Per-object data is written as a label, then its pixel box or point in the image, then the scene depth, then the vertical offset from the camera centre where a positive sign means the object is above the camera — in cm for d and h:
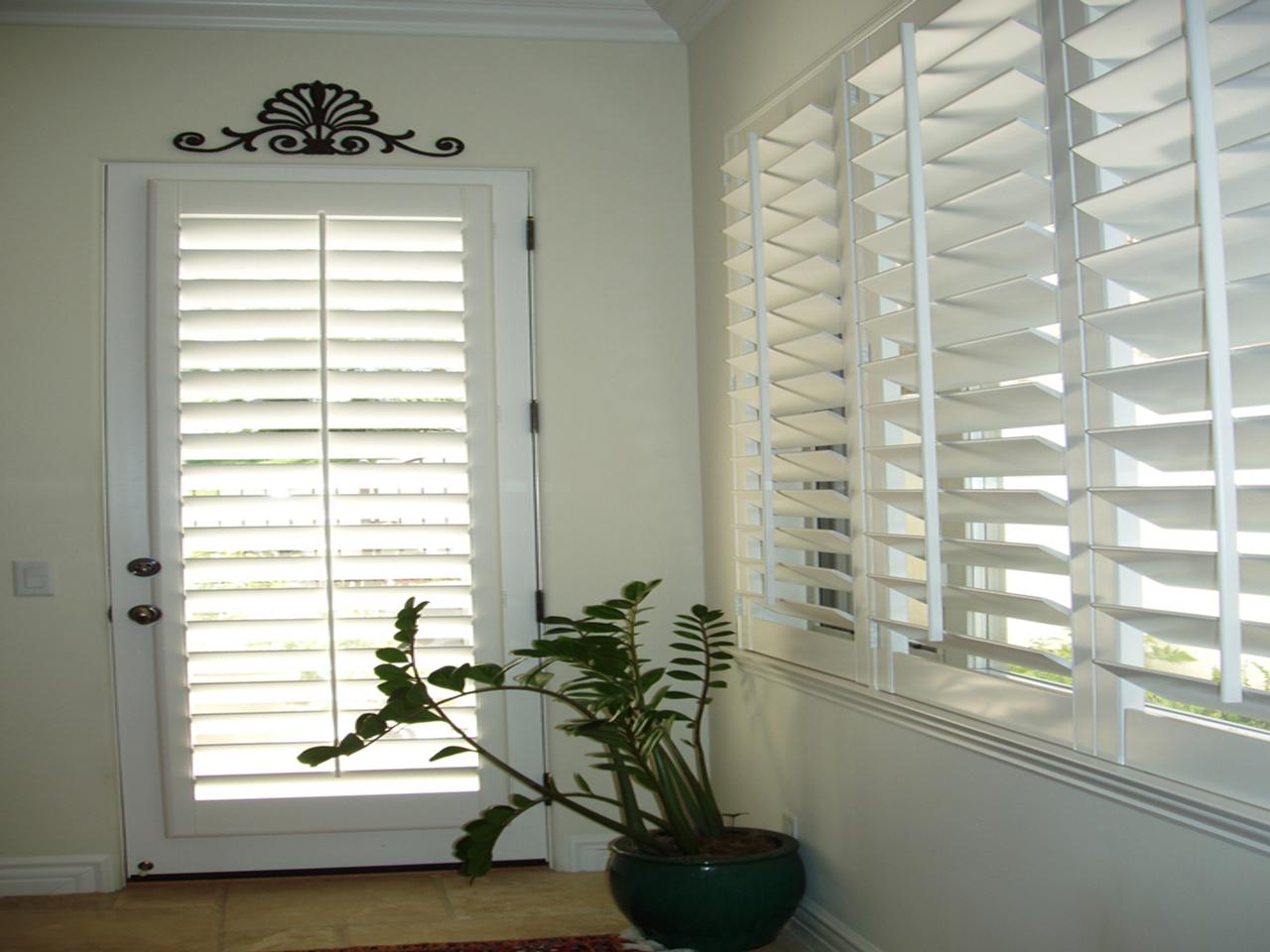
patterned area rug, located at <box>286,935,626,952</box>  288 -112
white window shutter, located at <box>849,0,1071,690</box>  192 +26
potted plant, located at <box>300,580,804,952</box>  268 -76
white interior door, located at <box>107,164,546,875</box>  340 -3
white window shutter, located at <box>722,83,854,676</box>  267 +22
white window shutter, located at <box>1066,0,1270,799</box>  143 +15
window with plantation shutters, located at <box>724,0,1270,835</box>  150 +19
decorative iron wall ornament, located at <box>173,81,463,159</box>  349 +112
